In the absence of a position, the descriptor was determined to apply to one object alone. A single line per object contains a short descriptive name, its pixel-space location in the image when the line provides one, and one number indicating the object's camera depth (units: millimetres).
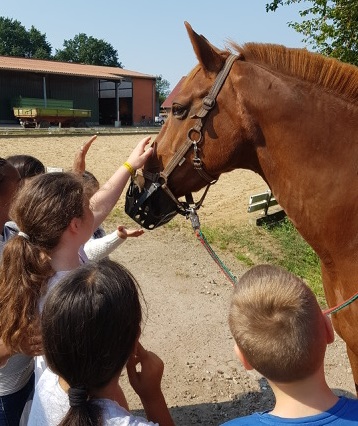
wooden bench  7914
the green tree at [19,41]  83500
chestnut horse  2250
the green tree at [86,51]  86812
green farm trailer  32375
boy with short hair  1192
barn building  36344
